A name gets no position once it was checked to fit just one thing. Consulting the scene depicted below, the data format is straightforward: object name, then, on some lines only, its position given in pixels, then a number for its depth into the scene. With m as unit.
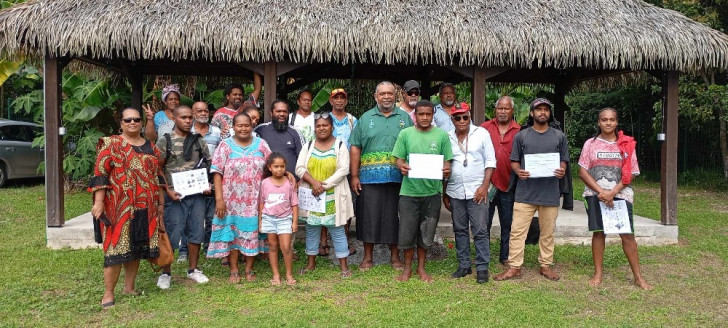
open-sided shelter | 6.32
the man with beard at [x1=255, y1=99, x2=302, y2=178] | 5.59
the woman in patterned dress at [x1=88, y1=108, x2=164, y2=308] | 4.36
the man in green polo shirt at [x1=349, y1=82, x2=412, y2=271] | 5.30
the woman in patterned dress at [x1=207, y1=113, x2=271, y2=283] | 5.05
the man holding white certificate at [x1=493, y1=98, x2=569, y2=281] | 5.11
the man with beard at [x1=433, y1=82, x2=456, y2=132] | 5.84
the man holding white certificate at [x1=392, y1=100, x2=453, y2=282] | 4.95
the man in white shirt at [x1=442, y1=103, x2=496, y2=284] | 5.15
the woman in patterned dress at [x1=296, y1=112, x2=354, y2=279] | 5.25
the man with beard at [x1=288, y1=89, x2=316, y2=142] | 6.11
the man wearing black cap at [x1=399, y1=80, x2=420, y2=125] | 5.67
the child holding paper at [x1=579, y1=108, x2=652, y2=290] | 4.95
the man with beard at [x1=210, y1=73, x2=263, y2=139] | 6.10
